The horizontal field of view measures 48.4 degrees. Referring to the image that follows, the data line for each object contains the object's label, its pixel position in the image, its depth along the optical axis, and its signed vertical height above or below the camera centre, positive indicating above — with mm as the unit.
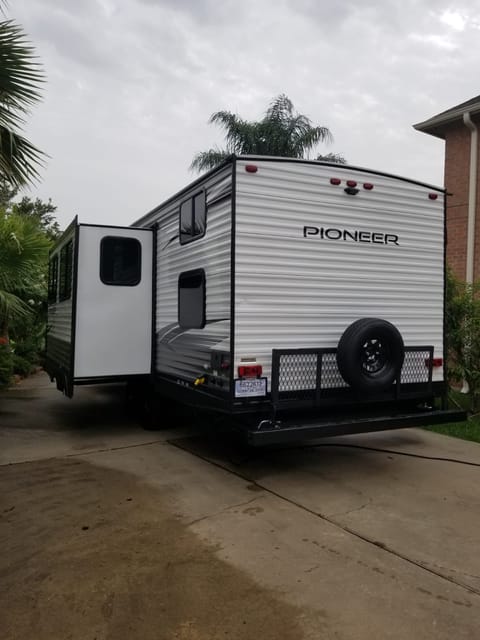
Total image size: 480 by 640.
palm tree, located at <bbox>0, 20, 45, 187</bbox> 6227 +2651
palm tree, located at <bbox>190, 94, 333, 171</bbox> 21578 +7512
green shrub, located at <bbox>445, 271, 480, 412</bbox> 7484 -190
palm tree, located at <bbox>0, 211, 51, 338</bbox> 7898 +916
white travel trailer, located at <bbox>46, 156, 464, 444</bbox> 4762 +192
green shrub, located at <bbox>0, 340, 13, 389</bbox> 9672 -998
